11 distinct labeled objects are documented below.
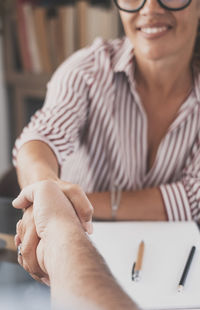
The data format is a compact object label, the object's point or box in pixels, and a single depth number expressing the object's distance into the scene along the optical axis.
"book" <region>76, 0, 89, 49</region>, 2.25
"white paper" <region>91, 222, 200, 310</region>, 0.74
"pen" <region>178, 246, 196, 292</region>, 0.76
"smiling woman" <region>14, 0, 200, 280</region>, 1.12
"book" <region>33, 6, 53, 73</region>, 2.32
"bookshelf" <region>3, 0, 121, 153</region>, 2.28
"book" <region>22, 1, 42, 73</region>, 2.35
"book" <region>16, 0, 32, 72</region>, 2.36
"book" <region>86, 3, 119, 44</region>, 2.27
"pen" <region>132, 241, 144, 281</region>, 0.78
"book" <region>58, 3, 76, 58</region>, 2.27
